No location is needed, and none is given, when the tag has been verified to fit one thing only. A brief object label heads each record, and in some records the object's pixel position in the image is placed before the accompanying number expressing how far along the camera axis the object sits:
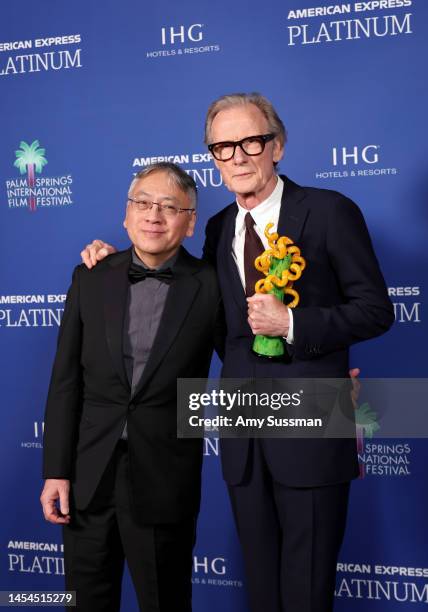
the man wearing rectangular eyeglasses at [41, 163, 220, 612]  1.89
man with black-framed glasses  1.79
